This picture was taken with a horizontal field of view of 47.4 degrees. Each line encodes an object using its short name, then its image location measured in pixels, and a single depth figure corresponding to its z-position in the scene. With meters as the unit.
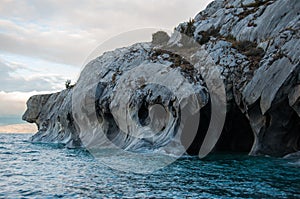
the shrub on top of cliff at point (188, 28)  55.52
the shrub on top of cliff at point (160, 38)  64.78
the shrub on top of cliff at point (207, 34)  49.45
